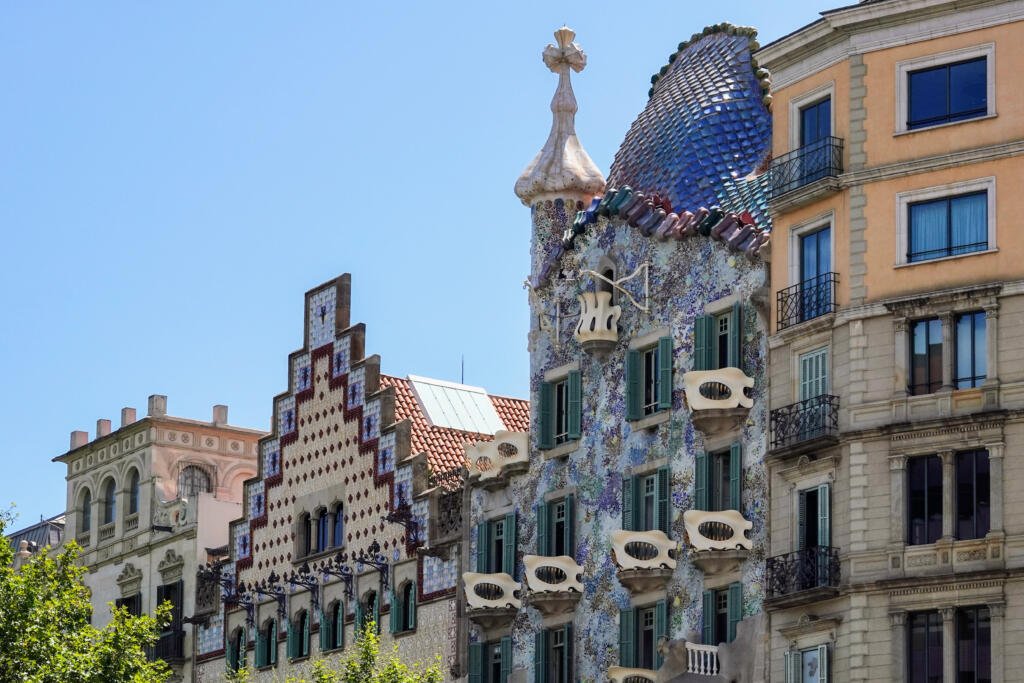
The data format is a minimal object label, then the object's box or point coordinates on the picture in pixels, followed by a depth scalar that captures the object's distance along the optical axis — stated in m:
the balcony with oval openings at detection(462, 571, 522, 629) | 61.06
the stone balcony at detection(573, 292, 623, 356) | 59.38
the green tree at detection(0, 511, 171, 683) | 63.94
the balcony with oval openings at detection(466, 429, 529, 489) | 61.97
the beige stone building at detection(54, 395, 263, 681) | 74.50
